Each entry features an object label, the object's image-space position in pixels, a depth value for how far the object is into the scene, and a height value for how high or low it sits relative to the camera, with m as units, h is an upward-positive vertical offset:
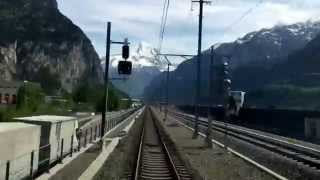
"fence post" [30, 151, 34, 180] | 11.51 -1.73
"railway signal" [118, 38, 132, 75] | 21.74 +2.10
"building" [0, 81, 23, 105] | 89.62 +1.72
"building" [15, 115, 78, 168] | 14.03 -1.15
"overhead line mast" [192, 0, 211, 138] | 31.56 +3.67
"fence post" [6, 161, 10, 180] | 9.55 -1.59
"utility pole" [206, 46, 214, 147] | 25.00 -1.56
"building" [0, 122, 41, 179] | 9.84 -1.20
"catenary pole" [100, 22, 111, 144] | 22.75 +1.78
